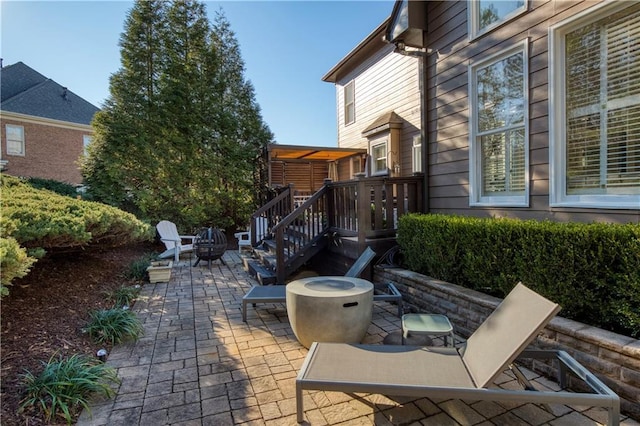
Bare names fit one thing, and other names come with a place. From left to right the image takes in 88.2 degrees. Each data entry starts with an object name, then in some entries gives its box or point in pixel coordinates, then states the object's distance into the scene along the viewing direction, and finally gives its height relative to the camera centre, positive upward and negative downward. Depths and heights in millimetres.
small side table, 2703 -1038
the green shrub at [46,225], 2659 -175
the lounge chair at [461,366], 1904 -1097
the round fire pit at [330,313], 3010 -996
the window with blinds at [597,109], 2898 +880
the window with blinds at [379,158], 8375 +1229
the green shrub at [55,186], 9766 +744
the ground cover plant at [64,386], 2184 -1264
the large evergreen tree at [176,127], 9805 +2541
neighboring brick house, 15534 +4227
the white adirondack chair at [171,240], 7990 -789
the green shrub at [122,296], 4605 -1272
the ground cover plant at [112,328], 3385 -1243
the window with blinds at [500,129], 3854 +921
